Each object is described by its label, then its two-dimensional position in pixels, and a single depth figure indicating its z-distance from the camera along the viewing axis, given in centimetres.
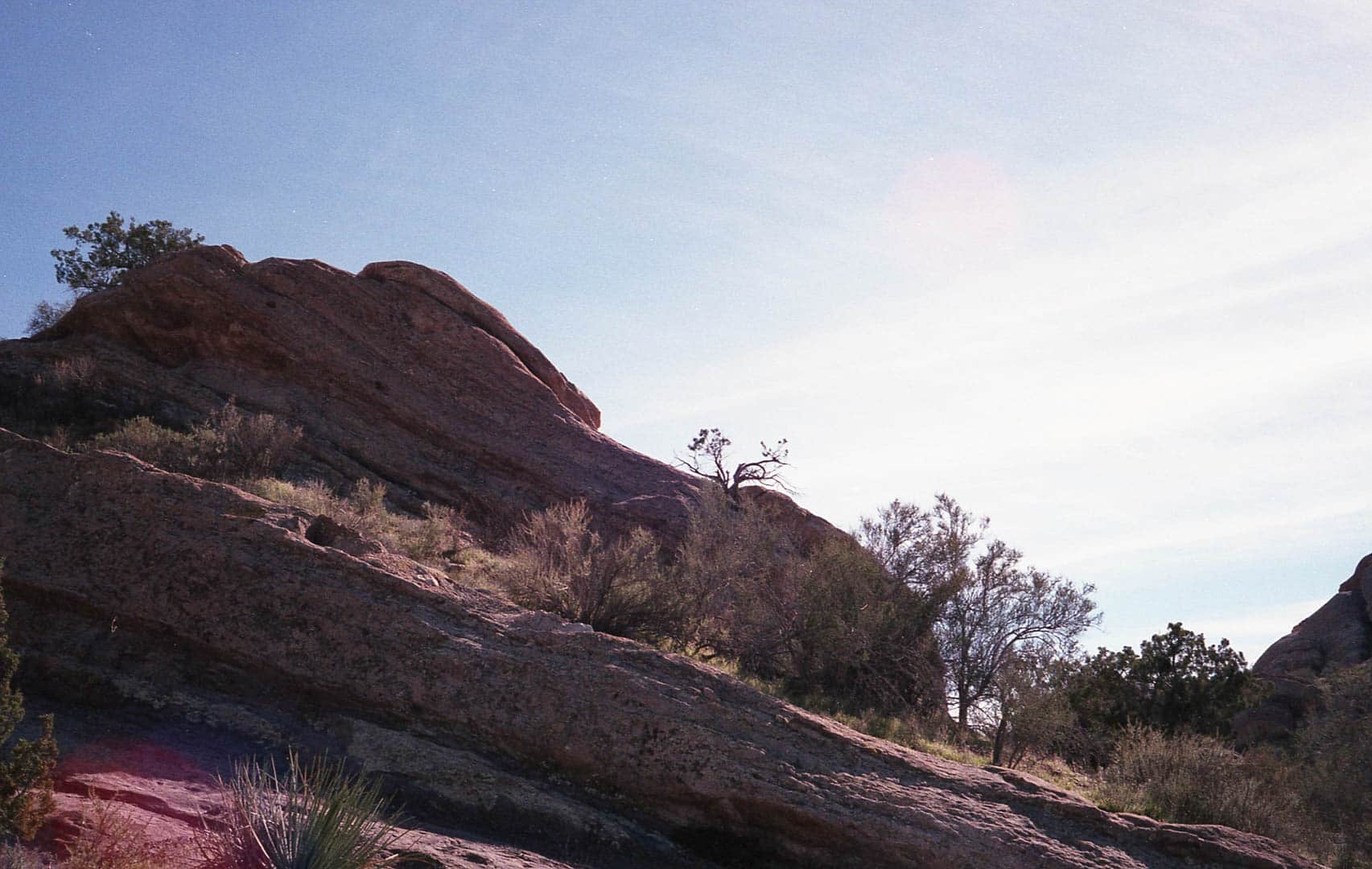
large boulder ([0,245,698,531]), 1764
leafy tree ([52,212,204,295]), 3088
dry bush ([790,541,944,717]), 1368
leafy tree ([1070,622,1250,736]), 1856
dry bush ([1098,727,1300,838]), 1006
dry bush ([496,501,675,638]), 1155
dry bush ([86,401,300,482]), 1428
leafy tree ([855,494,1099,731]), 1538
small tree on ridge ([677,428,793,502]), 2238
